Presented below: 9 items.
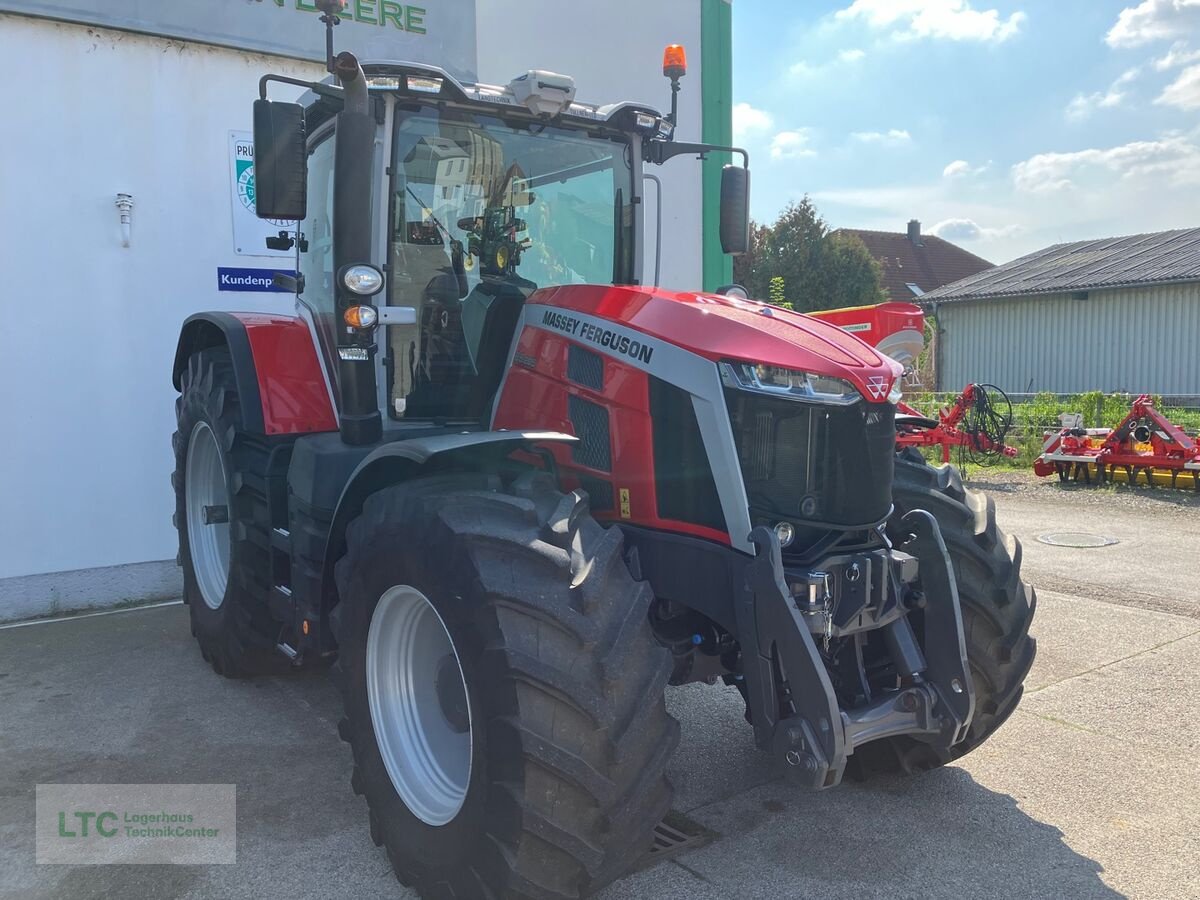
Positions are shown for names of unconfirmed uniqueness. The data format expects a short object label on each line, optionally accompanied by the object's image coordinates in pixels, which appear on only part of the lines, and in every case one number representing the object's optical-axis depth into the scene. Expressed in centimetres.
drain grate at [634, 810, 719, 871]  301
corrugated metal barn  2022
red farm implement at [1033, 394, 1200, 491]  1001
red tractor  248
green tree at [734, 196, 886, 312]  2605
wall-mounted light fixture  610
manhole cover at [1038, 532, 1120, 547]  778
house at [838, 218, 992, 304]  3744
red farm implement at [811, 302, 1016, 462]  779
